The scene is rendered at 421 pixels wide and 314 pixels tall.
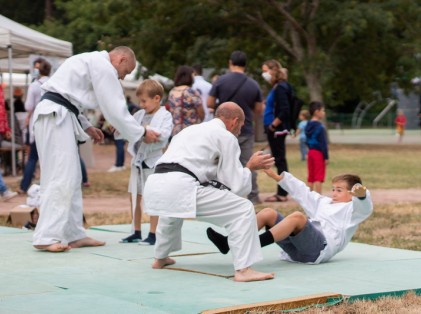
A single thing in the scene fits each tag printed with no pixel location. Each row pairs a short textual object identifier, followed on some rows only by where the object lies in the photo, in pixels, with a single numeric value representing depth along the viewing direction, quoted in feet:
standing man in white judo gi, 41.97
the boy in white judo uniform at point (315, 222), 36.88
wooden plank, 28.82
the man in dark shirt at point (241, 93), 61.85
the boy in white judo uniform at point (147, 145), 44.37
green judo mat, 30.67
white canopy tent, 83.94
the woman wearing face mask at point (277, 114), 65.60
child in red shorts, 66.95
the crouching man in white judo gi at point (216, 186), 34.75
